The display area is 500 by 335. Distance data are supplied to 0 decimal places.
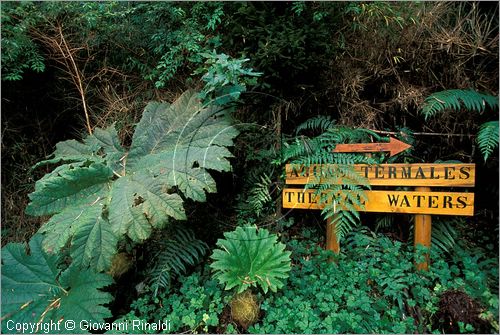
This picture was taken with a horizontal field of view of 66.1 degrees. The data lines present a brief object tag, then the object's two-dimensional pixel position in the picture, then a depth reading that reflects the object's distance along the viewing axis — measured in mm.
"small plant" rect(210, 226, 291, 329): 2436
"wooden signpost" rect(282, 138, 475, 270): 2592
